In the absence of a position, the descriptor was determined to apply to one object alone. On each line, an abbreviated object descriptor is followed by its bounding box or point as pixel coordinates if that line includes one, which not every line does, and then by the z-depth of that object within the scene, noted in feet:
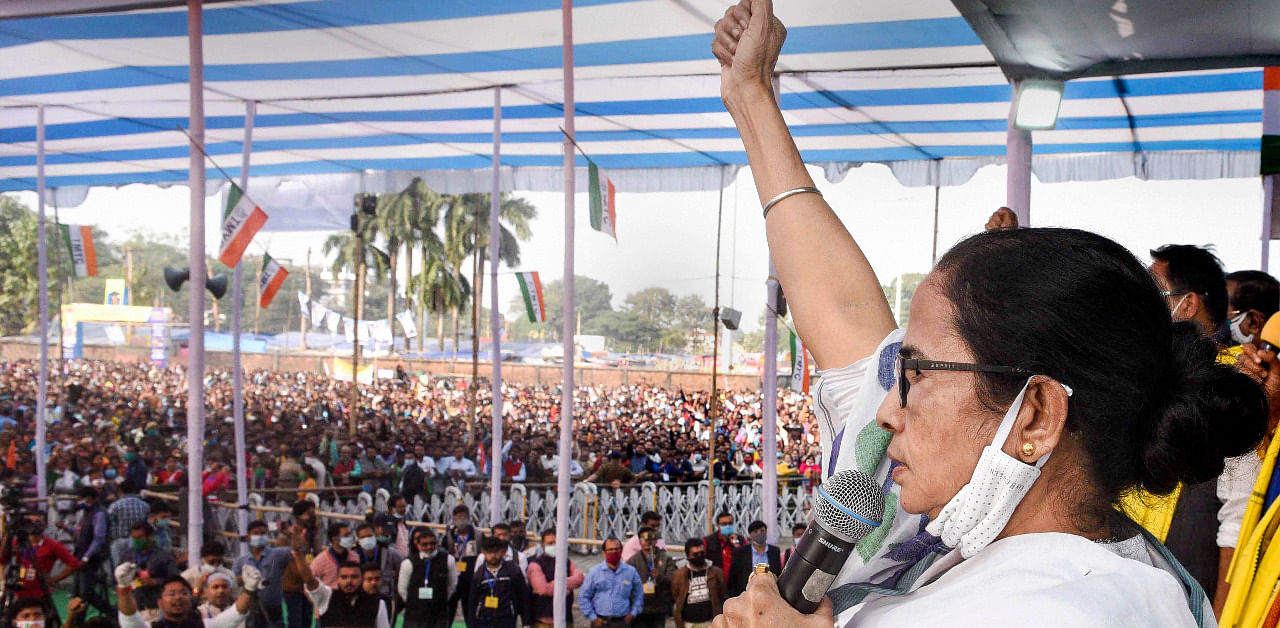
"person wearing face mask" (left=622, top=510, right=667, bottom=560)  23.82
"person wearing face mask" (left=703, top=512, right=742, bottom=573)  24.93
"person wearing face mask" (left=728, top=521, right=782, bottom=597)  25.17
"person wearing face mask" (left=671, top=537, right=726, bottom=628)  23.61
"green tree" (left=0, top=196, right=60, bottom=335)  53.78
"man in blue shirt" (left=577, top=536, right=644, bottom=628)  22.48
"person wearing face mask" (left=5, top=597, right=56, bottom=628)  18.12
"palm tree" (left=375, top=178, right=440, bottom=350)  84.28
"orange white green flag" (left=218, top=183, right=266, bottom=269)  18.79
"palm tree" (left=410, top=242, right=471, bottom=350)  87.81
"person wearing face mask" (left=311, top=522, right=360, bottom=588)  21.70
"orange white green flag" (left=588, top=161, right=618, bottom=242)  19.08
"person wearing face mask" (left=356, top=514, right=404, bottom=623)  24.04
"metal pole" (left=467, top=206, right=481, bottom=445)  52.27
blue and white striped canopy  18.49
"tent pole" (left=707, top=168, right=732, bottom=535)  30.89
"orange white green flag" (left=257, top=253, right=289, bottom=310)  28.02
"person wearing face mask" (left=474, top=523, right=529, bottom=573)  22.31
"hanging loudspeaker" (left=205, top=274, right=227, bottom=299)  19.70
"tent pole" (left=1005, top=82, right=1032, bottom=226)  14.56
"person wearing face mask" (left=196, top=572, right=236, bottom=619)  18.62
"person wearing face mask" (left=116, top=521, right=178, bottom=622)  18.71
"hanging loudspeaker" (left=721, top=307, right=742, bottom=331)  31.01
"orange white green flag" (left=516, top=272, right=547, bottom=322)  27.43
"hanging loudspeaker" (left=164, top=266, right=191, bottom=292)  19.55
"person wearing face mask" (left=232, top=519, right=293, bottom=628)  20.33
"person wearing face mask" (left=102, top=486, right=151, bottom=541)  25.04
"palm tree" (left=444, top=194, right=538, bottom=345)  82.64
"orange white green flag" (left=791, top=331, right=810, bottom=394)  26.13
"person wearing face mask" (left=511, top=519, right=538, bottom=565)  23.53
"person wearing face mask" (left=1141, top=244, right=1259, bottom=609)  6.21
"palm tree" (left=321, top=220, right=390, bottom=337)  88.33
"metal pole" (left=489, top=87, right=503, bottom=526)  22.65
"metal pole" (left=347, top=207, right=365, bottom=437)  47.24
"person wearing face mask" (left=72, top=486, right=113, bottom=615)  24.09
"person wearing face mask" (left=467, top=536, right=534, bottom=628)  21.74
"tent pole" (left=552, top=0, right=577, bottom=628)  16.24
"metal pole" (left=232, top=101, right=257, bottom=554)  22.85
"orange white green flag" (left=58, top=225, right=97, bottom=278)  27.81
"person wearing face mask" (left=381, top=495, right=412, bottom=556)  25.32
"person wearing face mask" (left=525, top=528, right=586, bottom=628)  22.16
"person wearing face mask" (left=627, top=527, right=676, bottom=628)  23.26
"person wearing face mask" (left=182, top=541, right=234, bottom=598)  18.48
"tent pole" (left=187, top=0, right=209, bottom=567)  16.06
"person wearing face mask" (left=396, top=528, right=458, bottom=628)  23.06
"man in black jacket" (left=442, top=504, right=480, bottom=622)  23.58
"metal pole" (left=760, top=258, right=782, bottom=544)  23.44
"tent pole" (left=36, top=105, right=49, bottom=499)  24.97
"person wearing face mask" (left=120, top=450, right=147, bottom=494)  28.48
